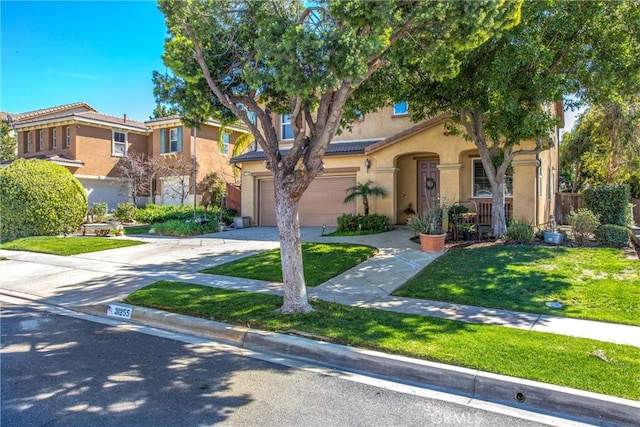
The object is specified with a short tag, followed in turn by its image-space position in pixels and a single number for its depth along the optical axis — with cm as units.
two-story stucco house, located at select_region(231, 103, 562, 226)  1470
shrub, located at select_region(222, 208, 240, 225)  2019
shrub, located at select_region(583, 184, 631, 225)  1339
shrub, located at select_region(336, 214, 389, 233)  1548
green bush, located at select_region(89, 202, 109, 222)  2089
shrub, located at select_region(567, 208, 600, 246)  1153
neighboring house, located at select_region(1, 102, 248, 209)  2522
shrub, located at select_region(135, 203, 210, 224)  2138
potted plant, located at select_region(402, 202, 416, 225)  1683
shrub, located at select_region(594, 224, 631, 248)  1096
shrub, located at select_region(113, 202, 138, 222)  2198
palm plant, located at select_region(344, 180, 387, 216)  1630
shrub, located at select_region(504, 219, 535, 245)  1172
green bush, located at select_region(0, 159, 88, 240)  1568
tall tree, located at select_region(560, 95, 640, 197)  2011
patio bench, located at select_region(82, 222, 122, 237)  1717
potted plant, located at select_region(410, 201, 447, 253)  1148
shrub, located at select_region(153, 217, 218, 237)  1686
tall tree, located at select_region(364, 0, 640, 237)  979
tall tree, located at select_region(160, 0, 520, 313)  571
